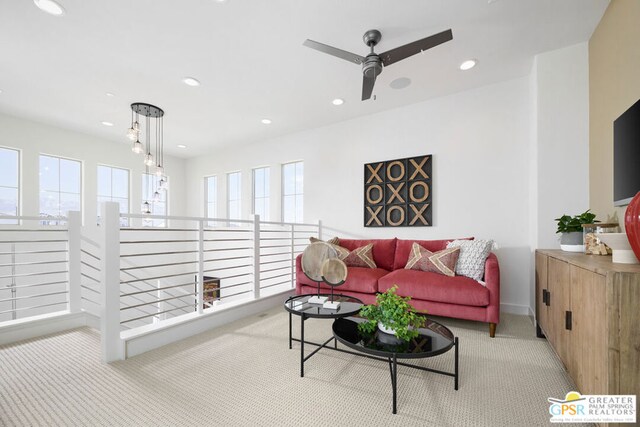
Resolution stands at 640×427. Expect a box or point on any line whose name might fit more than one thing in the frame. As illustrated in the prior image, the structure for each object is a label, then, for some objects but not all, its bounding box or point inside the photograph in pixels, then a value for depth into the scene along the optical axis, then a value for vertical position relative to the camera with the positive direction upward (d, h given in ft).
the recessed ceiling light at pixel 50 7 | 6.91 +5.23
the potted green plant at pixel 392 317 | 5.39 -2.10
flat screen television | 5.75 +1.26
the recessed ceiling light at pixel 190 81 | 10.68 +5.13
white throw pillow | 9.21 -1.53
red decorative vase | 4.27 -0.18
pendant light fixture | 11.83 +4.80
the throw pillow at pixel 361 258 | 11.78 -1.92
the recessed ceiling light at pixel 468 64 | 9.61 +5.23
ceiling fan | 6.77 +4.17
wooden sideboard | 3.80 -1.75
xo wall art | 12.48 +0.95
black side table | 6.39 -2.40
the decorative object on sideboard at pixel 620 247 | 4.63 -0.61
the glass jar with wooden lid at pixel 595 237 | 6.10 -0.57
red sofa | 8.29 -2.48
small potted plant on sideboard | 7.12 -0.49
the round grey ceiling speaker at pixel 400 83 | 10.78 +5.17
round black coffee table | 4.91 -2.51
